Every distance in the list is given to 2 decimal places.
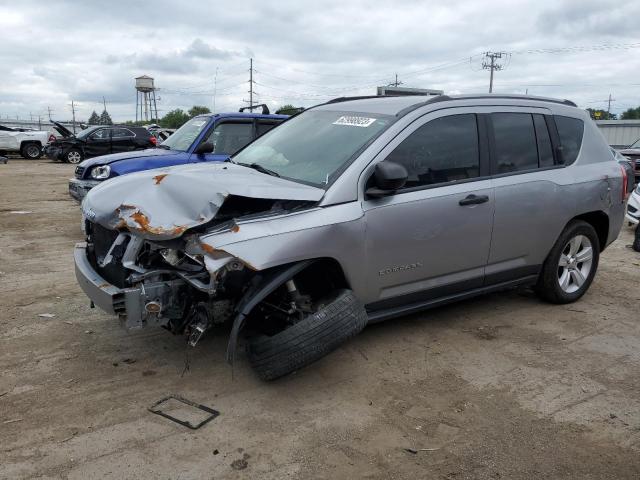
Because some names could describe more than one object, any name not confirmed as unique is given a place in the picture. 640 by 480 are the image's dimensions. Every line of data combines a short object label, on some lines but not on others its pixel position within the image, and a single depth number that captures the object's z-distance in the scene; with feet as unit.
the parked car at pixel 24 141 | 84.64
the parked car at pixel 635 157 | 52.20
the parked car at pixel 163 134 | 63.04
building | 161.99
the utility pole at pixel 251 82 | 258.67
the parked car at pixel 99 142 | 65.10
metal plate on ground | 10.62
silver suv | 11.09
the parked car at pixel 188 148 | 25.26
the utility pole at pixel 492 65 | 203.68
